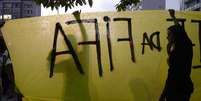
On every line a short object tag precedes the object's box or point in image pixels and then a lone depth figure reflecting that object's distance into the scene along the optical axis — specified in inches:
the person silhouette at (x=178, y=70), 104.9
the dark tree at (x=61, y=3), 132.0
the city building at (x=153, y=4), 1861.2
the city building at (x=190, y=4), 1233.4
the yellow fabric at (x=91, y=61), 106.2
